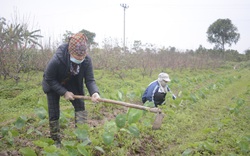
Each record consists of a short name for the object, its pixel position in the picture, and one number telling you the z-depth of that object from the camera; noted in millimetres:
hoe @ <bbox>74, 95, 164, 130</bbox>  3098
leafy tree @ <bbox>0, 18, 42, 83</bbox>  7164
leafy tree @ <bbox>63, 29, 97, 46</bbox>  10455
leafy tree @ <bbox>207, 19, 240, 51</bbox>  35062
